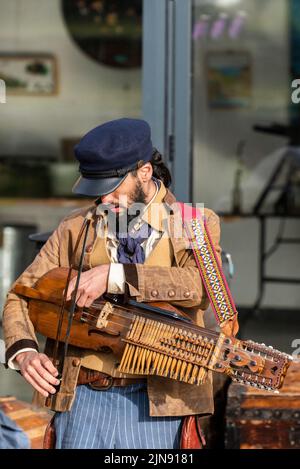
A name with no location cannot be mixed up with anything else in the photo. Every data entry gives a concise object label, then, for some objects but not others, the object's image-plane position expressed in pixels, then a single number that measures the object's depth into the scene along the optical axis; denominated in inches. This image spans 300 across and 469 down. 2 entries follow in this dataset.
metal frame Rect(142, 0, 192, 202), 404.2
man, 237.9
